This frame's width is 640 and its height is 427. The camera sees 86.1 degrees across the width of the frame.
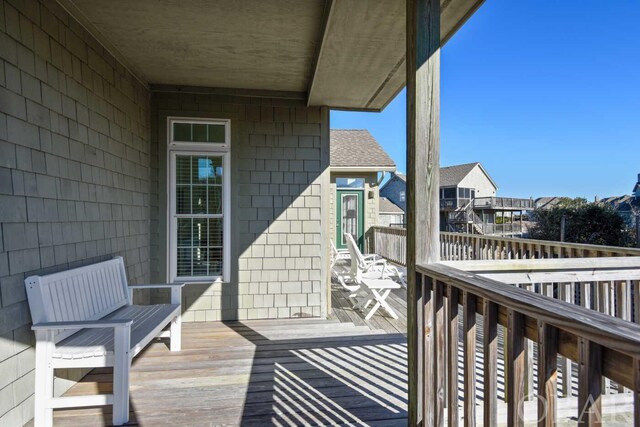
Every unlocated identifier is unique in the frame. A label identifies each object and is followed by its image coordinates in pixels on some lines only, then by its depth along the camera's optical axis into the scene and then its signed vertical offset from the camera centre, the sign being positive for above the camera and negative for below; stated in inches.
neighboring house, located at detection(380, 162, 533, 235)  953.2 +29.1
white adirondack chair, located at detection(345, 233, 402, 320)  172.6 -38.1
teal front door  396.8 -3.5
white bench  81.7 -33.5
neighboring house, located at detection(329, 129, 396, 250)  389.1 +25.6
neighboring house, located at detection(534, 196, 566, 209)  1452.5 +49.1
